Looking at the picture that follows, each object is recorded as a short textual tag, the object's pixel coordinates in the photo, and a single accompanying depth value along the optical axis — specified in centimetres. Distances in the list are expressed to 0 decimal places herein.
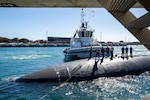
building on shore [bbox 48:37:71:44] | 18562
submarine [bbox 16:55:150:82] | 1909
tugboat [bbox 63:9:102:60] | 3381
